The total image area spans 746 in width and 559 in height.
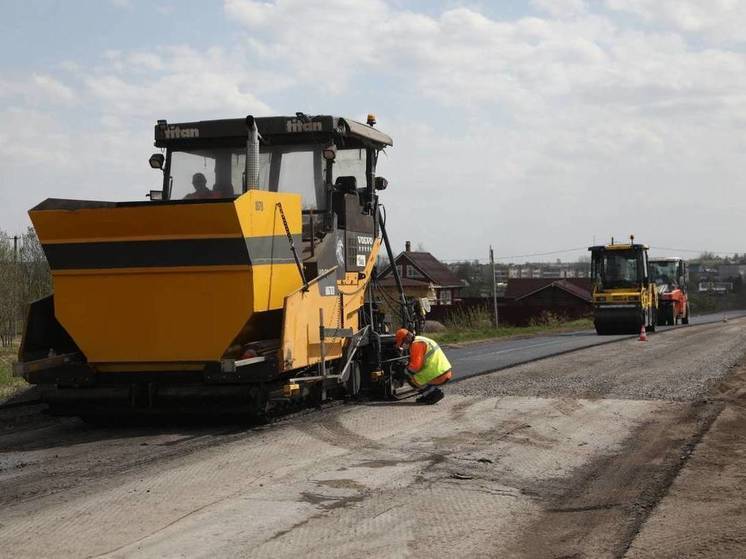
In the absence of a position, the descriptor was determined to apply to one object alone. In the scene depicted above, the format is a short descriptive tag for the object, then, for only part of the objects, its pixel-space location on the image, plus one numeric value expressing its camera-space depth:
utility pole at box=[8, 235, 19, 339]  35.44
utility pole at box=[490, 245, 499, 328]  48.85
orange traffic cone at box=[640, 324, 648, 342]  25.62
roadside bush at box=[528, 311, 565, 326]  46.29
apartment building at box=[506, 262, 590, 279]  159.34
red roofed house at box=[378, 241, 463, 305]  72.88
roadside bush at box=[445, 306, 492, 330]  42.72
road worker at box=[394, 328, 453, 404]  11.98
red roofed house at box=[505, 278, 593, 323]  59.81
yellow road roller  30.98
